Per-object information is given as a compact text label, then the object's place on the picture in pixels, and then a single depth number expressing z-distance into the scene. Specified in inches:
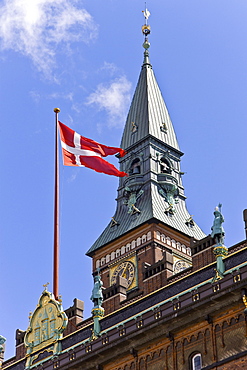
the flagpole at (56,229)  2793.1
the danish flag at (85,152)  2888.8
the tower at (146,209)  3708.2
